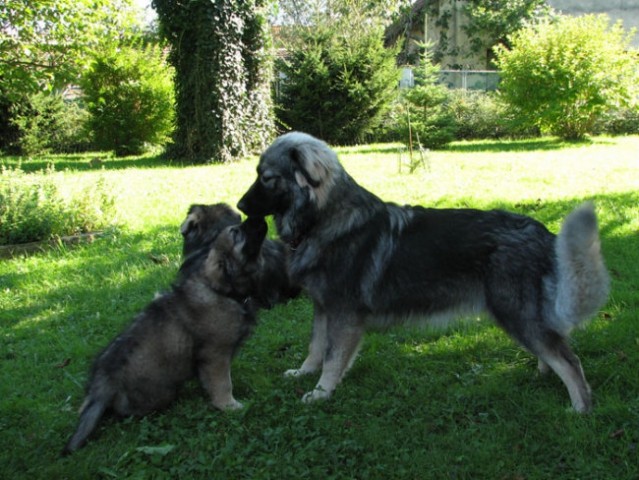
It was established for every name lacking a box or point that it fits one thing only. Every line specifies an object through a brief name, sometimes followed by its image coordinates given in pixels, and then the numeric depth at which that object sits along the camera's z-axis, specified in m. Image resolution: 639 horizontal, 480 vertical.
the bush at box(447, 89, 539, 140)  20.47
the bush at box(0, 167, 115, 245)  7.79
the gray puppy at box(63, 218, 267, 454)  3.70
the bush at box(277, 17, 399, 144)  20.41
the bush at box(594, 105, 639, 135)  19.44
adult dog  3.79
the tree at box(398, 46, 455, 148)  16.73
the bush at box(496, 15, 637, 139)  17.06
